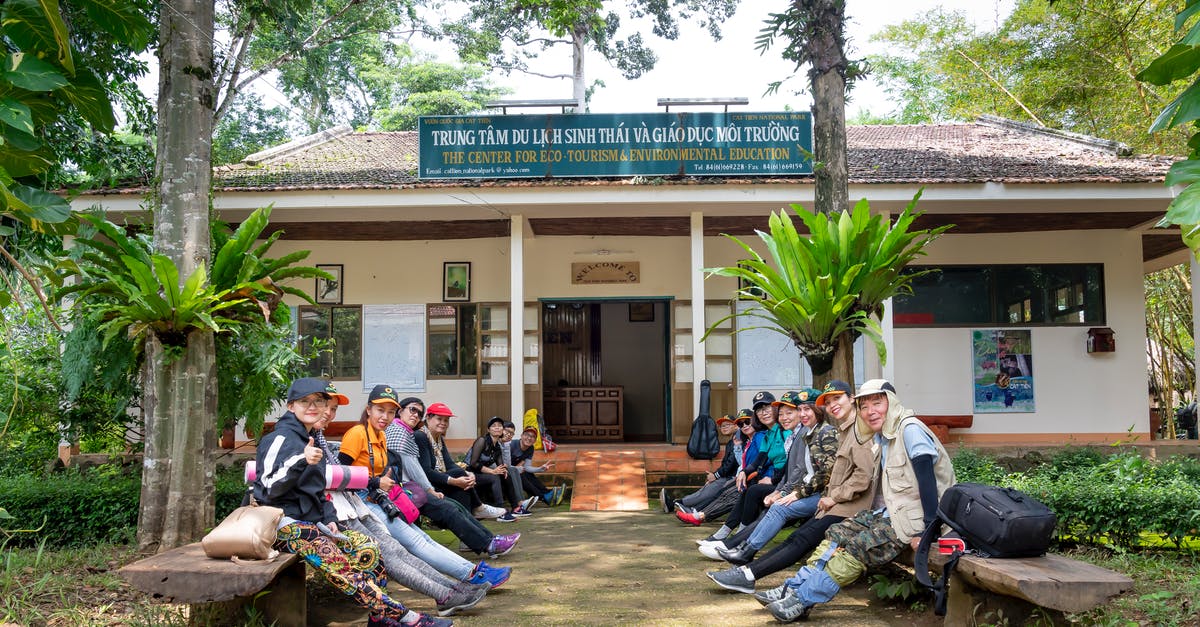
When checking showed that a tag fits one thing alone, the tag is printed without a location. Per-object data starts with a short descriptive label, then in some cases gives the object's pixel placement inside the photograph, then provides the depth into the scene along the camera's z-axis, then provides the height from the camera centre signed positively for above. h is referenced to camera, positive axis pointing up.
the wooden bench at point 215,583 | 4.12 -0.95
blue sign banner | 11.20 +2.79
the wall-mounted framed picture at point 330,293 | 13.20 +1.16
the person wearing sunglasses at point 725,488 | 7.96 -1.06
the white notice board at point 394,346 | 13.17 +0.39
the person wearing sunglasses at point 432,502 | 6.46 -0.92
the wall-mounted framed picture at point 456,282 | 13.26 +1.31
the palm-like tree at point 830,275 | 6.30 +0.66
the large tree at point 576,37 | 21.39 +8.54
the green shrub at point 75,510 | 6.98 -1.04
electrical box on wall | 12.52 +0.34
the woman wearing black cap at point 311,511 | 4.50 -0.69
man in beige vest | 4.80 -0.81
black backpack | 4.23 -0.73
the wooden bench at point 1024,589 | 3.84 -0.96
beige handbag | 4.26 -0.76
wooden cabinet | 13.94 -0.65
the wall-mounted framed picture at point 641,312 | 15.55 +1.01
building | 12.38 +1.06
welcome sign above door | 13.23 +1.42
